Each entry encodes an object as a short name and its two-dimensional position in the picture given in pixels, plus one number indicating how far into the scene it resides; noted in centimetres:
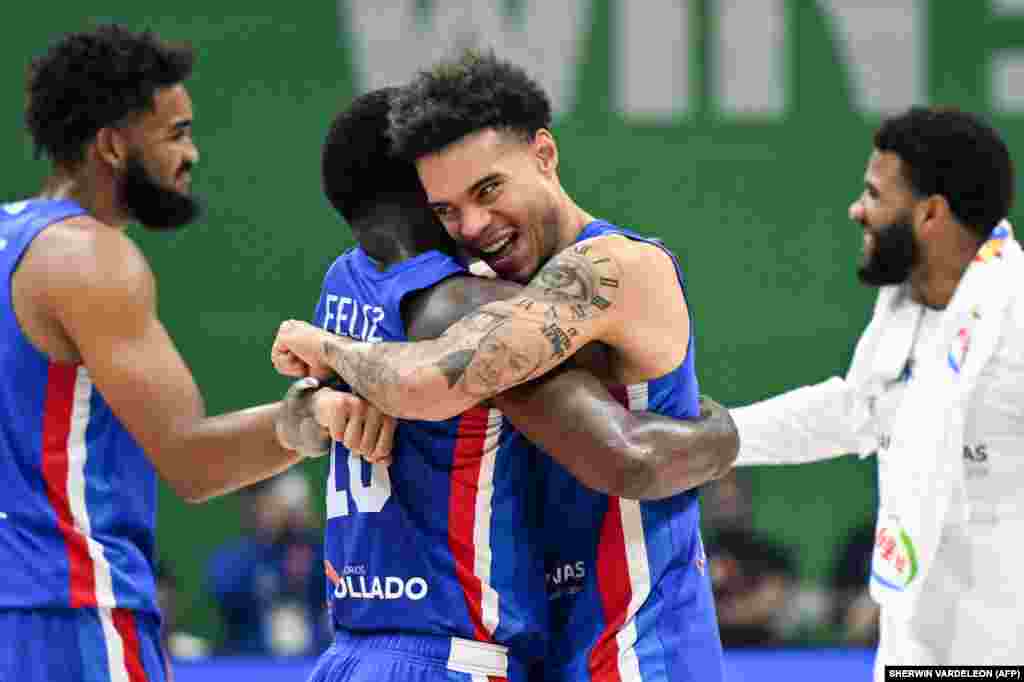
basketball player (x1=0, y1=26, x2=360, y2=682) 729
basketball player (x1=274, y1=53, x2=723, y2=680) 656
